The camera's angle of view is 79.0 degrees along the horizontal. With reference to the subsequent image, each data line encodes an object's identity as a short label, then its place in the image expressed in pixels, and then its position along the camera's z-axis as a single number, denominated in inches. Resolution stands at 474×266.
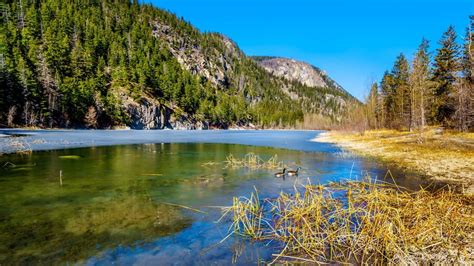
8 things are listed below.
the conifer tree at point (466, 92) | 2004.2
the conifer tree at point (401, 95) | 2856.8
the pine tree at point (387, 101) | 3429.6
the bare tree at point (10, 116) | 3085.6
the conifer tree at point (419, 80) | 1884.8
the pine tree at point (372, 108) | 3472.0
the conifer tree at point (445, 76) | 2475.4
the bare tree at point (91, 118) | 4056.4
